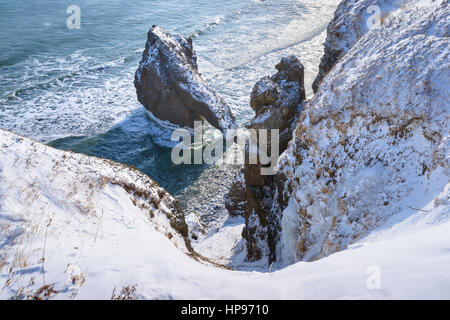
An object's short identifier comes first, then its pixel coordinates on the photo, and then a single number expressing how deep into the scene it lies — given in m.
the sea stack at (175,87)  26.72
